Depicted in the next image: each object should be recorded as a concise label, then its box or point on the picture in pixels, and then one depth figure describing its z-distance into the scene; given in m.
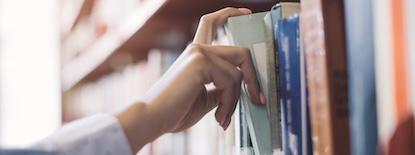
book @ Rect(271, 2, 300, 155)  0.62
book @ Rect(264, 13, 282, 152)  0.65
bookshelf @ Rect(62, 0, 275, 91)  0.90
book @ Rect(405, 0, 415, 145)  0.35
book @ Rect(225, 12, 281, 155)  0.66
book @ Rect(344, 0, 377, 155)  0.39
